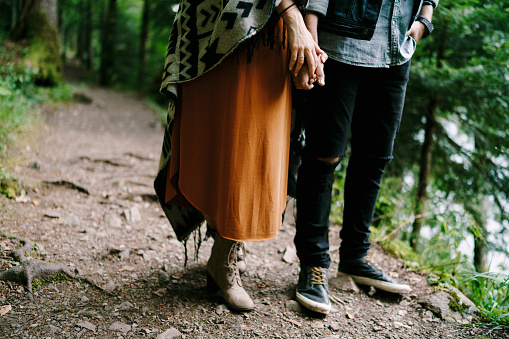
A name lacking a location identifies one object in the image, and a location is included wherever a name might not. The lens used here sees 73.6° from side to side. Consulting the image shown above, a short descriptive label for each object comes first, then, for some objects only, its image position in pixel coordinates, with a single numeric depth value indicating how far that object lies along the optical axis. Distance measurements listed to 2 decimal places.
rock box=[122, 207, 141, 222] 2.59
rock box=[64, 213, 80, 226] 2.29
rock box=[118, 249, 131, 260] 2.01
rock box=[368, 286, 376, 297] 1.84
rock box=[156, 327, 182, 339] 1.36
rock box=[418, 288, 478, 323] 1.71
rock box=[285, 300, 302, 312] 1.64
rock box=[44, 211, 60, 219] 2.32
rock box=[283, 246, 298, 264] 2.25
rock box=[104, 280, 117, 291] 1.66
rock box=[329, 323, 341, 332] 1.54
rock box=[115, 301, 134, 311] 1.53
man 1.46
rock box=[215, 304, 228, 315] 1.56
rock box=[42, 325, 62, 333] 1.29
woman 1.32
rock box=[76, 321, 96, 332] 1.35
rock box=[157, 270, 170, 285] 1.79
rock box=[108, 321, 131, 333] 1.37
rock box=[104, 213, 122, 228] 2.44
